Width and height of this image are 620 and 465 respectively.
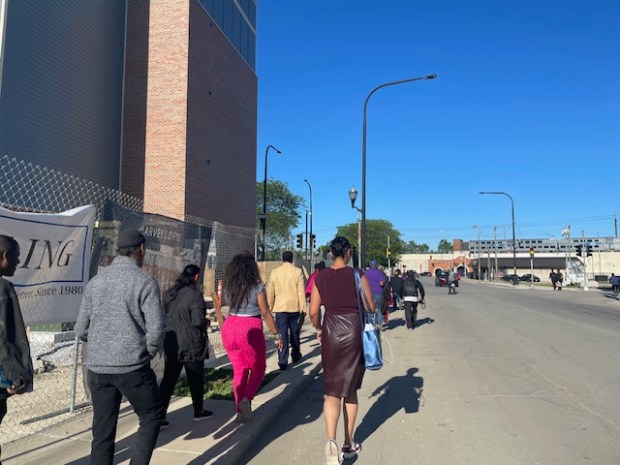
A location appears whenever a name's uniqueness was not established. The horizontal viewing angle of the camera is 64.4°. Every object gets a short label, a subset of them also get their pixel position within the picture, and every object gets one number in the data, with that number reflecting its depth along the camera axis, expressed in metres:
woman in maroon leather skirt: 4.13
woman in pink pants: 5.03
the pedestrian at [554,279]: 38.56
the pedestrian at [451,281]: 31.25
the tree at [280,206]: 59.09
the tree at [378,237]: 83.25
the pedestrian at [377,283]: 10.51
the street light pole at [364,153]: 17.31
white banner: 4.20
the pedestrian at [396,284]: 15.20
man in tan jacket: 7.64
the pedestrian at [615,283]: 31.95
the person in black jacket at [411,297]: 12.98
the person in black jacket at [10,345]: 2.75
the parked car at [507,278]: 68.31
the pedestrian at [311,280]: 9.35
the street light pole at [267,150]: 35.82
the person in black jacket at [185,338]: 4.77
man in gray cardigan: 3.06
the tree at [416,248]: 171.00
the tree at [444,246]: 178.56
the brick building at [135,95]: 17.55
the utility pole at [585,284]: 38.31
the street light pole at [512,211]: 47.48
